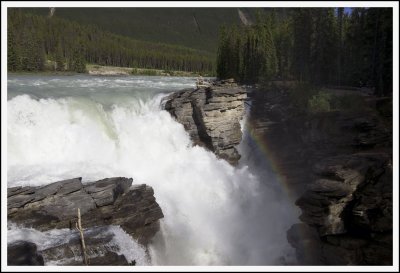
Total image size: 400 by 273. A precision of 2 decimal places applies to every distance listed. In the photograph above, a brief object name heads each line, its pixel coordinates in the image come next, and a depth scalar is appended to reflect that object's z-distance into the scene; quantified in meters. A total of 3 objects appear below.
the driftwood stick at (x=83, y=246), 14.89
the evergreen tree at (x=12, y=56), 60.07
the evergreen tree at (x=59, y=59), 78.18
